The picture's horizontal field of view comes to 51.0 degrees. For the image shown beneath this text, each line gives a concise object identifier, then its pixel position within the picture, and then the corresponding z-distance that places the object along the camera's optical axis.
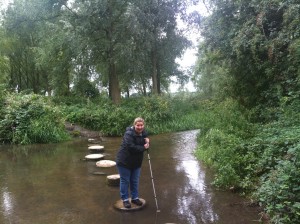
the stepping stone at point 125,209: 5.82
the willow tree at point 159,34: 20.81
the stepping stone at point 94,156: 9.99
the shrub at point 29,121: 13.42
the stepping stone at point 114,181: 7.28
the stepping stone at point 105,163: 9.22
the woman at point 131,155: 5.71
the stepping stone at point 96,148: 11.18
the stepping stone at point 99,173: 8.37
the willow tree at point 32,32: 22.02
